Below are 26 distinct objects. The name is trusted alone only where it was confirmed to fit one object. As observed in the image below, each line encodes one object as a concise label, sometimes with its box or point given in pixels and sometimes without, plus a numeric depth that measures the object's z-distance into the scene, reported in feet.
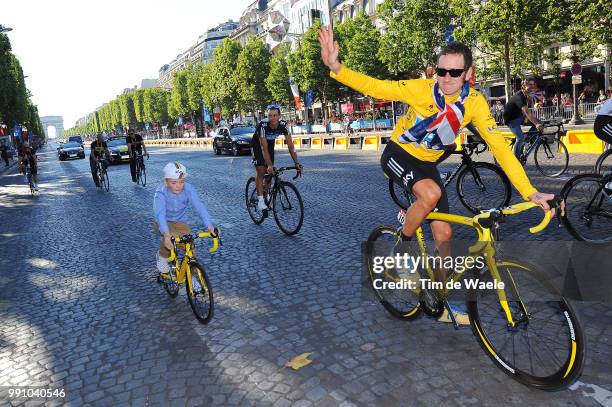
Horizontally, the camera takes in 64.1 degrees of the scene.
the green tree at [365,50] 139.64
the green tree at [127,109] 474.49
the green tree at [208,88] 240.98
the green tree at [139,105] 429.79
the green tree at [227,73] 222.07
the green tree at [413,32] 107.14
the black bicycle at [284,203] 22.56
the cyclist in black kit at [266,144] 22.49
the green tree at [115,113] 525.34
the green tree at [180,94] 301.63
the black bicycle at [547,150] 32.01
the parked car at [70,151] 124.16
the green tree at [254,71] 205.67
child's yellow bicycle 13.12
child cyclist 13.79
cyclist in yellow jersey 9.77
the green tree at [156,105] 374.47
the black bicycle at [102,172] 46.57
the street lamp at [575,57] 74.40
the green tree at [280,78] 185.47
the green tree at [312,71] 159.02
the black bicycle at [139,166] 47.94
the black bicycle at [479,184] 22.95
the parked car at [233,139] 82.43
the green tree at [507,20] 79.15
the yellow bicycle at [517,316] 8.14
